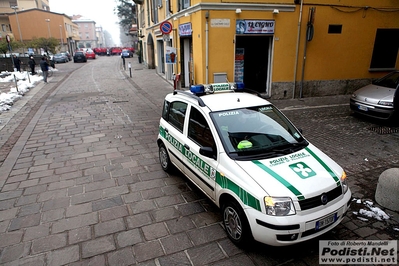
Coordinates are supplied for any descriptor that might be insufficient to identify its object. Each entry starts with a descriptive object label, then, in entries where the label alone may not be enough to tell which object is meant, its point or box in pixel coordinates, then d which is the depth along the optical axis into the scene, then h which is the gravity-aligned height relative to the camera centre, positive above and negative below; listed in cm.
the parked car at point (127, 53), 4334 -54
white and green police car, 308 -149
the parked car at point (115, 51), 5953 -26
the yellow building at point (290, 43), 1063 +20
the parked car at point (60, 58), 3786 -102
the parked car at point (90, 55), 4624 -80
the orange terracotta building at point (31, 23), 5106 +508
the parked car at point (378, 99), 798 -153
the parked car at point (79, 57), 3750 -89
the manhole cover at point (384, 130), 781 -233
